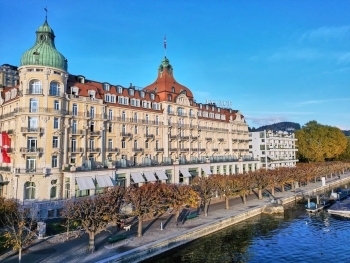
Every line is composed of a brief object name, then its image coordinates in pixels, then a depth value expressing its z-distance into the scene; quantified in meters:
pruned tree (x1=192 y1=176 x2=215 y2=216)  51.78
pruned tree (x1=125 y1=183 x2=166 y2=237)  39.12
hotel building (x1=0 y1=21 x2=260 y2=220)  51.03
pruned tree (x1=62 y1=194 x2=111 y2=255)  32.97
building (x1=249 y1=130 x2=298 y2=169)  117.81
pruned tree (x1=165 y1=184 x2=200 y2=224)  44.31
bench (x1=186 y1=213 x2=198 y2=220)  46.91
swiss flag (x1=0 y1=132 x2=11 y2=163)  47.32
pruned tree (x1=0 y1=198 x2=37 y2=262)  34.91
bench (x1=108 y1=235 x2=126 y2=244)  34.45
